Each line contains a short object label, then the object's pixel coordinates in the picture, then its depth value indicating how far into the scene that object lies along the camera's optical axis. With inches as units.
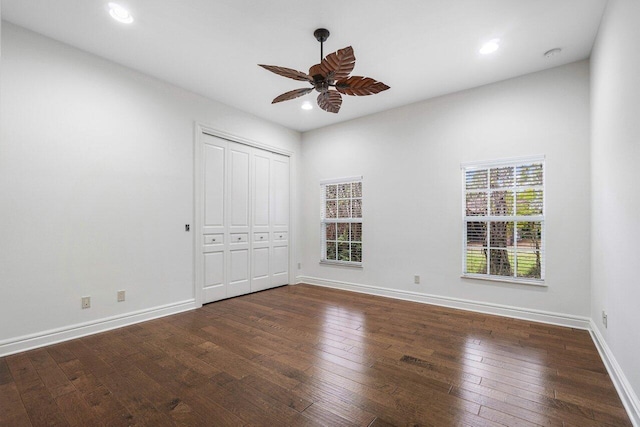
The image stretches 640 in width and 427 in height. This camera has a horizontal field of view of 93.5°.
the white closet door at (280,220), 207.3
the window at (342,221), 198.5
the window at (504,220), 138.4
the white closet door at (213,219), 165.3
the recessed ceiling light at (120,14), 97.2
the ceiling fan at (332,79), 88.4
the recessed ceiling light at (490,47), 114.7
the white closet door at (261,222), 193.9
